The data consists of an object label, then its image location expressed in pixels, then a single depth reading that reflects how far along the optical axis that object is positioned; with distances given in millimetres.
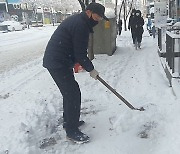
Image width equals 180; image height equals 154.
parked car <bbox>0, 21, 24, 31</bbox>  40625
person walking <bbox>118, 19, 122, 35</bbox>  23625
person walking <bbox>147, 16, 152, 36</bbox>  22016
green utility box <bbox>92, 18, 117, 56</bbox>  12194
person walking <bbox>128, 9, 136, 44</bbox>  13240
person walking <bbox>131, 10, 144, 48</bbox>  13016
